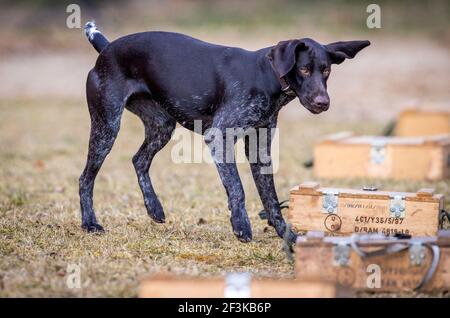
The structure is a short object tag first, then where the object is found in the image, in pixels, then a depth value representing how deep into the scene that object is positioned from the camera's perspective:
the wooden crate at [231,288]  8.84
